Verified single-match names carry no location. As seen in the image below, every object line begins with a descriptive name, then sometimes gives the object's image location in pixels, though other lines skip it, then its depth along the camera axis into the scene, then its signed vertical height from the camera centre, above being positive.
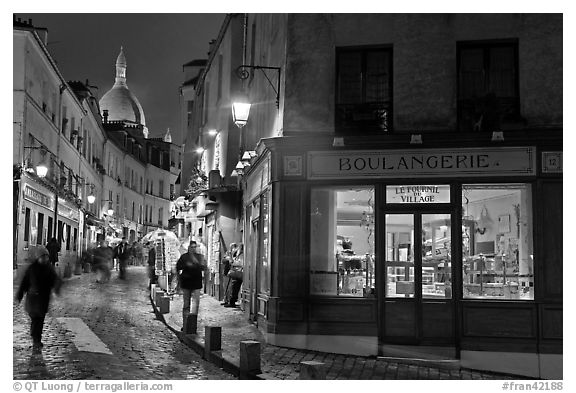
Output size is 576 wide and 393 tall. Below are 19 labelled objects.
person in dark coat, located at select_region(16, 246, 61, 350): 9.62 -0.52
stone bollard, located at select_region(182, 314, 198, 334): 11.67 -1.17
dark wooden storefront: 10.51 -0.46
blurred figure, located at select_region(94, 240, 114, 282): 19.45 -0.25
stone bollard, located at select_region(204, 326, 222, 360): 10.03 -1.20
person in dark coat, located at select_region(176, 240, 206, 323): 13.73 -0.41
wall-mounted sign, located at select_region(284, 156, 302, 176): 11.38 +1.38
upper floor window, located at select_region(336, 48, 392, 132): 11.35 +2.59
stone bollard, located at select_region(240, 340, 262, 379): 8.62 -1.25
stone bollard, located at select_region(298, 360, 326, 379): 7.39 -1.18
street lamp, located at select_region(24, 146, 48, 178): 14.49 +1.72
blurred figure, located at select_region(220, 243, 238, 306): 17.22 -0.36
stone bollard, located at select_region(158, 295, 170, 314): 15.08 -1.11
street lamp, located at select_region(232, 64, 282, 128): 13.25 +2.57
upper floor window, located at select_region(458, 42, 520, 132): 11.00 +2.62
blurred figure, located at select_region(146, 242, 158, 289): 21.50 -0.38
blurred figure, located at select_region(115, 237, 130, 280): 22.16 -0.10
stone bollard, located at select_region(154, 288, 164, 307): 15.41 -0.97
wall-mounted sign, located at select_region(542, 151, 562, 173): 10.53 +1.38
